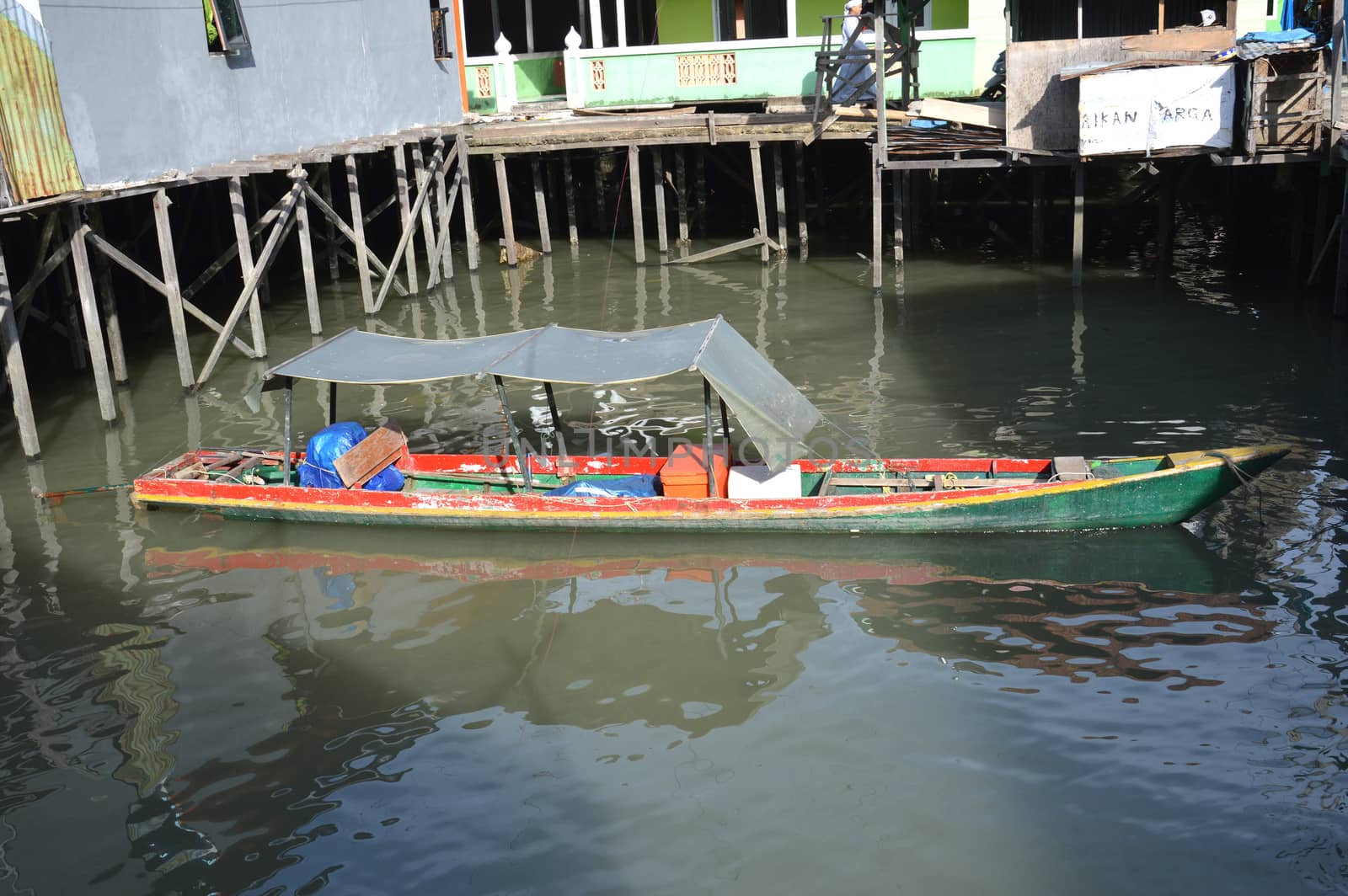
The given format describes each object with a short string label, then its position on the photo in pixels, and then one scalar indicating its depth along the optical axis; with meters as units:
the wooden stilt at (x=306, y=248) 16.64
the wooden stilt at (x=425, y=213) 19.84
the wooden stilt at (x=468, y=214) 21.31
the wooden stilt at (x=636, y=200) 20.19
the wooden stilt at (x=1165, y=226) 18.33
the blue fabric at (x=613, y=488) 10.60
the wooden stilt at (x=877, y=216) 17.83
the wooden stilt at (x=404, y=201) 19.20
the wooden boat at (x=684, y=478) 9.80
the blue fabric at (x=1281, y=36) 15.49
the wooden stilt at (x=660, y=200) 20.36
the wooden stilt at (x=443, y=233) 20.62
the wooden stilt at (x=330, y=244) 20.74
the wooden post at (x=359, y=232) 17.91
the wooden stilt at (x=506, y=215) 21.42
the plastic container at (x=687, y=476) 10.32
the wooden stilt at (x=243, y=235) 14.85
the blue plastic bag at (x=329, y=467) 11.07
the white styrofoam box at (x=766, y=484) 10.24
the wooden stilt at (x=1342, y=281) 14.99
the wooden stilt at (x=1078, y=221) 17.05
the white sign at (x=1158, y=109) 15.98
